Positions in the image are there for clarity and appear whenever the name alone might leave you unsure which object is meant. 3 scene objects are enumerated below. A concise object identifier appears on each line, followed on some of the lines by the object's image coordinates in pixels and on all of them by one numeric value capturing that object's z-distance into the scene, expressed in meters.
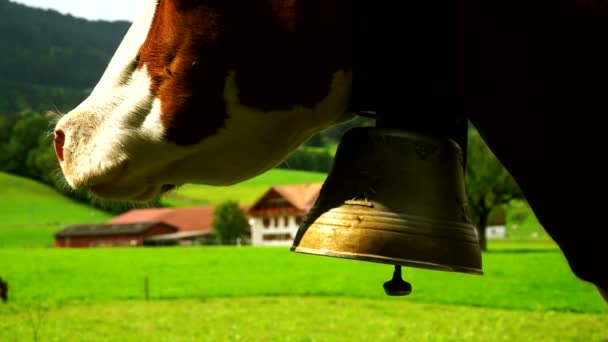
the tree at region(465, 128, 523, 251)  44.00
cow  0.90
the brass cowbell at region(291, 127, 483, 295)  1.06
